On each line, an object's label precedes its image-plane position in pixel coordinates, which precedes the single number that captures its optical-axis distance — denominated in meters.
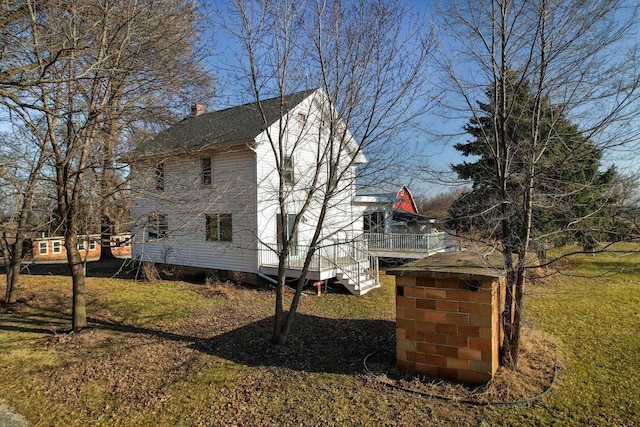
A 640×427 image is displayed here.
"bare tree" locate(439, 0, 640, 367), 4.56
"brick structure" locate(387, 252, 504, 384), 4.52
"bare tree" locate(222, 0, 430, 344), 6.02
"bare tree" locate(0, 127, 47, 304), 5.45
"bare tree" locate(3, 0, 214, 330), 5.53
